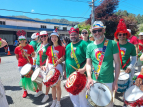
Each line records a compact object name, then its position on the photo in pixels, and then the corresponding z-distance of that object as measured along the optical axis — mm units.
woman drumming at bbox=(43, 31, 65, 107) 3199
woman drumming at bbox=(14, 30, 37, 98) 3945
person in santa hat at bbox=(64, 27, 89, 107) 2764
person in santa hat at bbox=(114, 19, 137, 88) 3070
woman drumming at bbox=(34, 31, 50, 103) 3623
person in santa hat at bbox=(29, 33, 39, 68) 5136
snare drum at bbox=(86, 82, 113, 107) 2109
